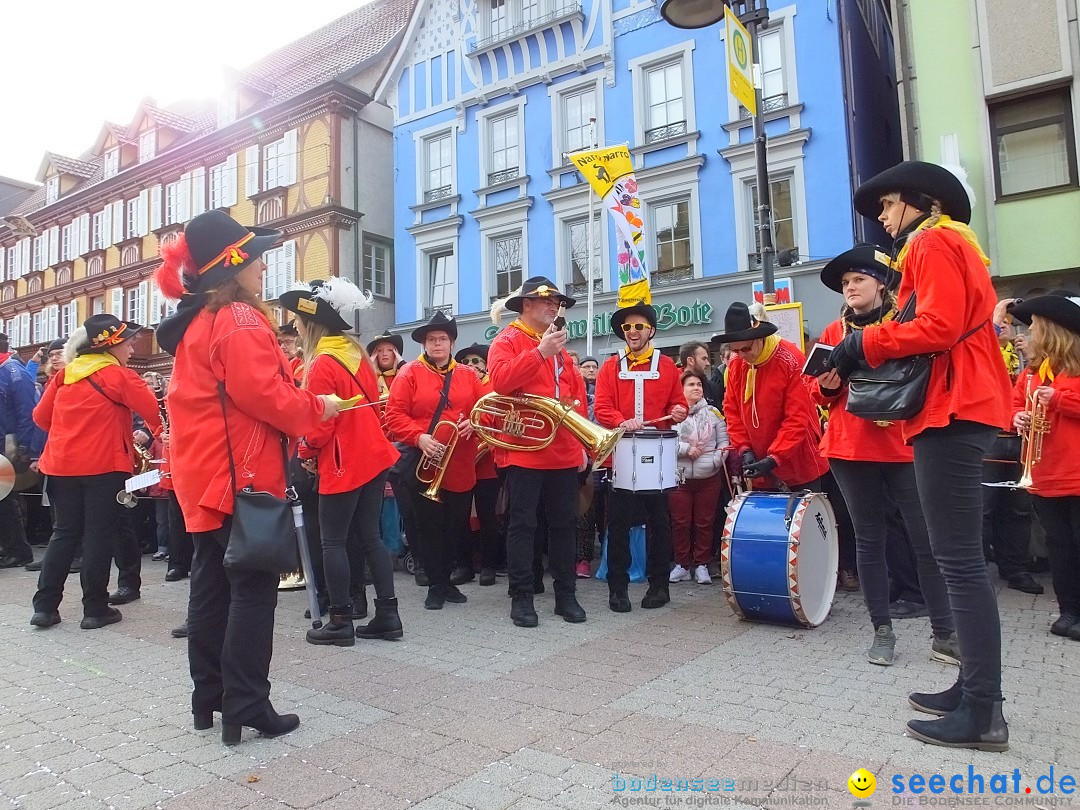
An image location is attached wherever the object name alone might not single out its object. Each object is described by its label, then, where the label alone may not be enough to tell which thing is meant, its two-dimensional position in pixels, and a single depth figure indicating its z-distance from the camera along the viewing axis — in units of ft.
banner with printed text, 32.35
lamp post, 26.11
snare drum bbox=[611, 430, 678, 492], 17.83
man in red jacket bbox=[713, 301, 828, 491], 17.08
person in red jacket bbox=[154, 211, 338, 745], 10.64
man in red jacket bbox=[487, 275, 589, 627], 17.20
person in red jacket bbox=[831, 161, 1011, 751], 9.85
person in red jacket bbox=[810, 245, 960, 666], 13.23
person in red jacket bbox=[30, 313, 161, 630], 18.02
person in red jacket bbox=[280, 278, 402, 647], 15.75
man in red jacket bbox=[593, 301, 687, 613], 18.56
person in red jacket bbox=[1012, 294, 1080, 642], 16.03
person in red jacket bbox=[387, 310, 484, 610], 19.93
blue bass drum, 15.21
